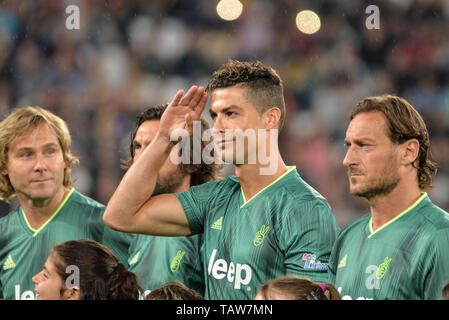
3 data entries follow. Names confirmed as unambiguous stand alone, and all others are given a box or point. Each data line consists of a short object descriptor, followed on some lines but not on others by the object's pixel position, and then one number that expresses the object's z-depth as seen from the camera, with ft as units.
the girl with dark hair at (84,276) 20.89
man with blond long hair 28.14
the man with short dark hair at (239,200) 22.44
